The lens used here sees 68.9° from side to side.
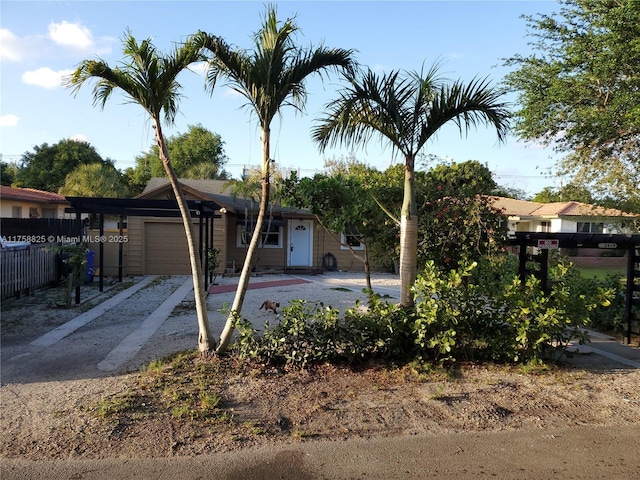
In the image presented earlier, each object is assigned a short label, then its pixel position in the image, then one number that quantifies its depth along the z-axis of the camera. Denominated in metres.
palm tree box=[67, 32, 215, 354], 4.92
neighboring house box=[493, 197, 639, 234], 25.97
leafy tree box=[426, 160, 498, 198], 6.64
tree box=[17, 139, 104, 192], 35.97
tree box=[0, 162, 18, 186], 41.48
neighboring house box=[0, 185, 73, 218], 22.77
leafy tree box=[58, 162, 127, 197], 22.56
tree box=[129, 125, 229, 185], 36.40
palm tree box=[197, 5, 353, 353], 5.12
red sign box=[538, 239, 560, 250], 6.35
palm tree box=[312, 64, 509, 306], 5.61
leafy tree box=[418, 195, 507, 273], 6.28
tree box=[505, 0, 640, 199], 7.59
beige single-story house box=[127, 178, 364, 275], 16.19
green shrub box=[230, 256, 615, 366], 5.25
